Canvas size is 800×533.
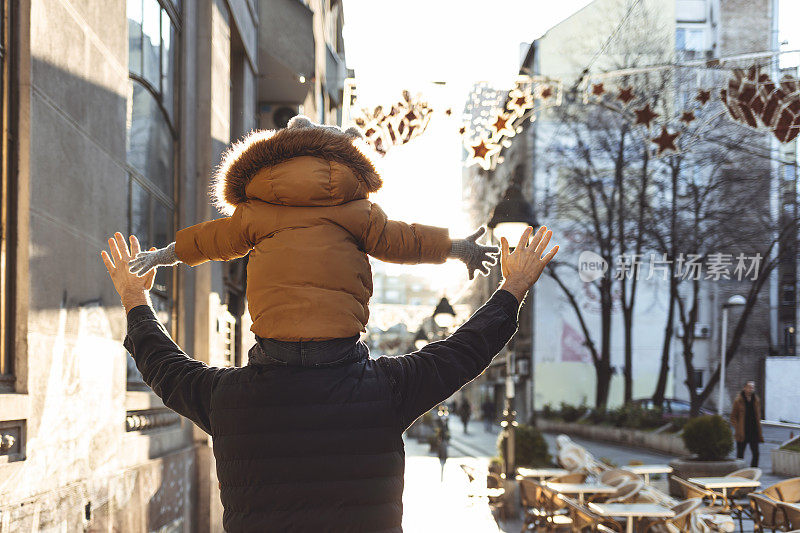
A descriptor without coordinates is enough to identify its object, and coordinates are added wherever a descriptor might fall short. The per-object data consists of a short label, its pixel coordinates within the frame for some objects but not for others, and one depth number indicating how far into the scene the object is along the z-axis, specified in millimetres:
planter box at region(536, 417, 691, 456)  28062
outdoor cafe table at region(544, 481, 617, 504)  11969
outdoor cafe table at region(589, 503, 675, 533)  9477
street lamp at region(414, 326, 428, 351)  32244
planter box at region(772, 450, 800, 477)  18609
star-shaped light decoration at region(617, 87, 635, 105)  11891
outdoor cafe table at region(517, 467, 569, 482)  14609
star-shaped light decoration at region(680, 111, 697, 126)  11948
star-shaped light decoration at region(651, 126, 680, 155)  12046
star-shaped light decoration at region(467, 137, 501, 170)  11789
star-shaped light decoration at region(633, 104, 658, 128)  12062
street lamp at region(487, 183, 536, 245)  12188
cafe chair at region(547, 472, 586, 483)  13359
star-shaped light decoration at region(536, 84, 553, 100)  12477
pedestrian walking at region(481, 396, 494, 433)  50938
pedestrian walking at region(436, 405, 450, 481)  26625
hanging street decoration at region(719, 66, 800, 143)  11070
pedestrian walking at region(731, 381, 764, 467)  19453
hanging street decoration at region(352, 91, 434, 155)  11844
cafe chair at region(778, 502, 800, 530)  9281
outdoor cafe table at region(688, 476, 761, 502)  12141
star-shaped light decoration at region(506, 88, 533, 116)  12117
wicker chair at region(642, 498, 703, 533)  9109
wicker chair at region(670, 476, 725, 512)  11195
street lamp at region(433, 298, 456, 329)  21219
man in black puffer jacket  2275
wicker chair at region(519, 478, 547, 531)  12516
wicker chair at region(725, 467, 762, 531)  12370
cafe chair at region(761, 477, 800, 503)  10438
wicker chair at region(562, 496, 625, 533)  9836
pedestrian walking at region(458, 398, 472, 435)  50641
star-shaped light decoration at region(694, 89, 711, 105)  11680
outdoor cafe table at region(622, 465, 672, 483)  14413
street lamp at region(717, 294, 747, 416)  27453
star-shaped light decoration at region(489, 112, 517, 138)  11953
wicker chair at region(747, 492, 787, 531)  9750
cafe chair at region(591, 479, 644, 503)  11219
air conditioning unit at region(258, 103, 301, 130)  17062
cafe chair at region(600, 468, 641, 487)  12578
